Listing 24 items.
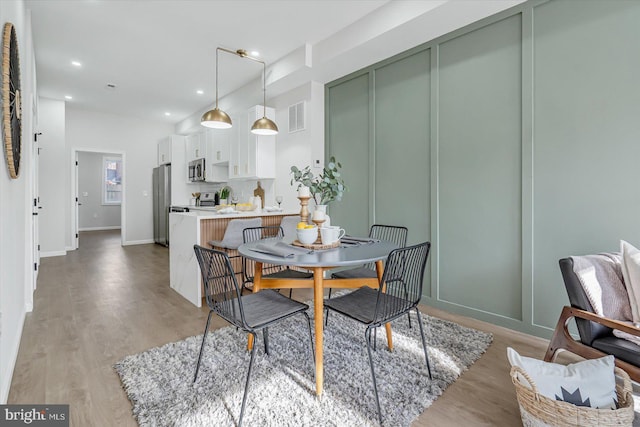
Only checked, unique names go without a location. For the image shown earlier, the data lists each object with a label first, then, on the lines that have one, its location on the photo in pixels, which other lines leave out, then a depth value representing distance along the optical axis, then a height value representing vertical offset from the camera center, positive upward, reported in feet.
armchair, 4.66 -2.12
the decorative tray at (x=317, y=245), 6.44 -0.74
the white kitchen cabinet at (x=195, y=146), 20.33 +4.50
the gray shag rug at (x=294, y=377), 4.99 -3.28
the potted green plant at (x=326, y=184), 6.78 +0.61
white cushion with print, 4.51 -2.63
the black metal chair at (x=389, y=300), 5.21 -1.76
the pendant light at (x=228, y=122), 10.93 +3.29
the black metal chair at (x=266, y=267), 7.43 -1.56
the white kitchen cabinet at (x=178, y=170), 21.54 +2.97
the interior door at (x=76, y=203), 20.79 +0.54
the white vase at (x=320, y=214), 6.97 -0.07
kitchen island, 10.23 -1.03
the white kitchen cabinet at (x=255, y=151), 15.12 +3.07
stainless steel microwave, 19.89 +2.76
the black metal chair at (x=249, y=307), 5.01 -1.79
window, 31.86 +3.26
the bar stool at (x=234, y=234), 10.30 -0.79
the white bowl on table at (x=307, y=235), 6.41 -0.51
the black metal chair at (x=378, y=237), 7.59 -0.89
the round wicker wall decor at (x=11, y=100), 5.17 +2.08
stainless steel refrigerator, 21.63 +0.65
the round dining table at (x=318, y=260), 5.31 -0.86
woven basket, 4.03 -2.73
